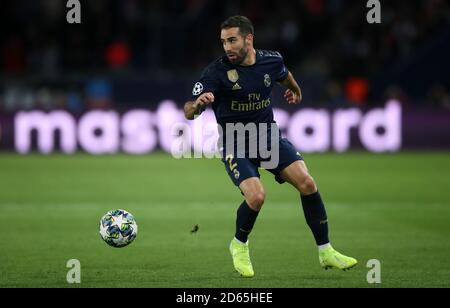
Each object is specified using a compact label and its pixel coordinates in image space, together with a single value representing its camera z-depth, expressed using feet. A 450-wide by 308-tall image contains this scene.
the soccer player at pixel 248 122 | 55.01
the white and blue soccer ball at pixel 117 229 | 57.98
